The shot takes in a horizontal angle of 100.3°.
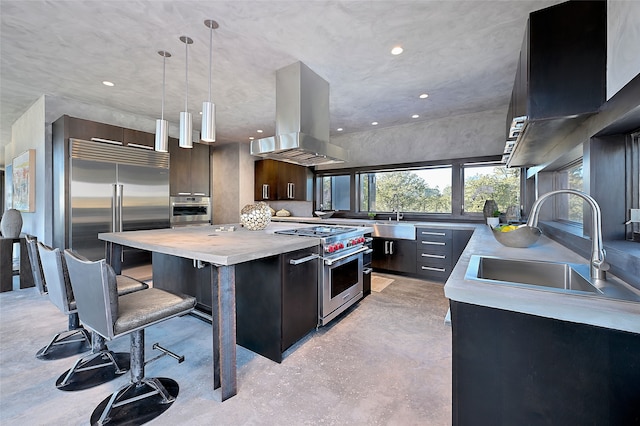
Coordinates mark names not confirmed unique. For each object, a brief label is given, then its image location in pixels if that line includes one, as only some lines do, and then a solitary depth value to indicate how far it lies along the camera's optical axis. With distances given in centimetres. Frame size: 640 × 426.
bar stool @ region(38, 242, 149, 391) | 172
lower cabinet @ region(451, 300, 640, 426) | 86
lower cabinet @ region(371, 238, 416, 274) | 419
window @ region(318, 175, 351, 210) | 575
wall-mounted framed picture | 389
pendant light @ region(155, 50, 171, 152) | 262
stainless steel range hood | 268
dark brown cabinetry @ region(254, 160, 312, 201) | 588
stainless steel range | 245
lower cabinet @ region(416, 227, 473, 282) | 386
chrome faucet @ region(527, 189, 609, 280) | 110
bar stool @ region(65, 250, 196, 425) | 138
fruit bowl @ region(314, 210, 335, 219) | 555
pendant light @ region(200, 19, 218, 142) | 228
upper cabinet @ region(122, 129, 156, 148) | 406
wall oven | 474
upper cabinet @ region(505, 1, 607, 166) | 147
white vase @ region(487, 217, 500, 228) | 371
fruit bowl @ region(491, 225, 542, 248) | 186
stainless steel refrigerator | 358
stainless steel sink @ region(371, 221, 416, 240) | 414
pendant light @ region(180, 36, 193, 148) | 239
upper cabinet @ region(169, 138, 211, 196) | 475
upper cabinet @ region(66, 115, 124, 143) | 354
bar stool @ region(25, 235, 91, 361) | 212
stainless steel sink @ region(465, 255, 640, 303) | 102
